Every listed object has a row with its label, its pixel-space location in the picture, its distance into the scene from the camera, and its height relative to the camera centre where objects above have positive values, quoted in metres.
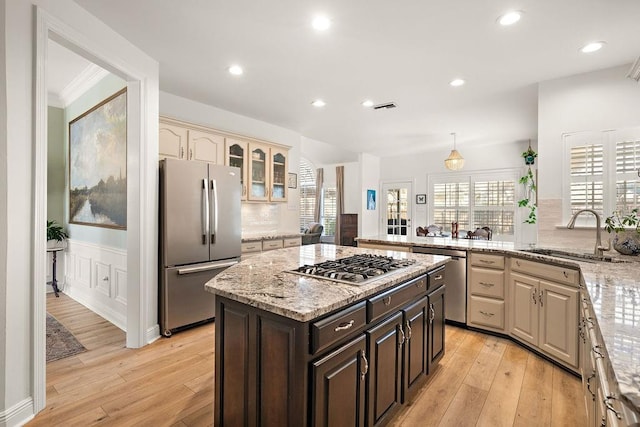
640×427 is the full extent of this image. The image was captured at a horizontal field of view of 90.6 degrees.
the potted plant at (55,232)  4.25 -0.30
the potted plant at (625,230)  2.62 -0.14
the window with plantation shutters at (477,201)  6.80 +0.28
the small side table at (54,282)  4.44 -1.01
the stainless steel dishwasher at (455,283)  3.35 -0.75
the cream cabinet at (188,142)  3.72 +0.86
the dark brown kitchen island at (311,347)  1.26 -0.62
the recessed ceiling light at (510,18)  2.21 +1.40
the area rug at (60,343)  2.75 -1.24
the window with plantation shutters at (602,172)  2.84 +0.39
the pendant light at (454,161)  5.79 +0.95
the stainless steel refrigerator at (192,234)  3.08 -0.24
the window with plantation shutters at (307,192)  10.17 +0.64
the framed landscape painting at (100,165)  3.30 +0.54
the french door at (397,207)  8.11 +0.15
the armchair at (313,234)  8.59 -0.61
